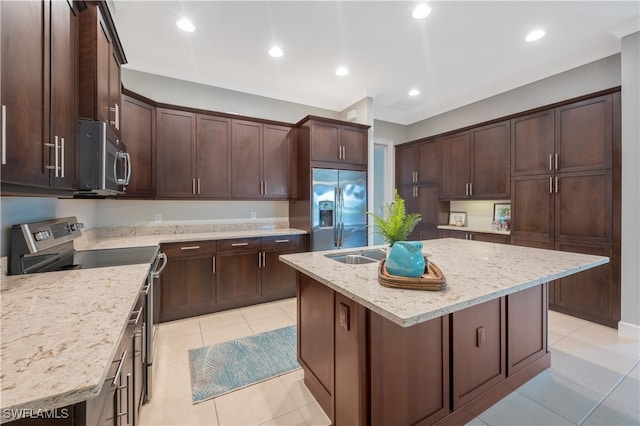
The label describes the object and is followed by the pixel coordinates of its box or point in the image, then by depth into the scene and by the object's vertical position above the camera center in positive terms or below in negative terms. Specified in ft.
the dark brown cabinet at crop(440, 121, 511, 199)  12.17 +2.43
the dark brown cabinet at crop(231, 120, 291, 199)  12.14 +2.50
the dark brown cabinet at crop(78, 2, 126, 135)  5.45 +3.25
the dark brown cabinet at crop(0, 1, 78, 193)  3.17 +1.67
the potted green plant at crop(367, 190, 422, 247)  5.94 -0.28
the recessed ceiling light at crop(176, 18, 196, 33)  8.59 +6.24
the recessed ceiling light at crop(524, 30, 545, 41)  9.20 +6.27
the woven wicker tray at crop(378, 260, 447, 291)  3.99 -1.08
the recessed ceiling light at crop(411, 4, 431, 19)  8.01 +6.23
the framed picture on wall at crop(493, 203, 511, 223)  12.91 -0.03
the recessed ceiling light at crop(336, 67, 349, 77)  11.75 +6.38
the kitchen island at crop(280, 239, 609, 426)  4.16 -2.40
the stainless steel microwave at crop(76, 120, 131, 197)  5.36 +1.18
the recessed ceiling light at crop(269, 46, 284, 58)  10.10 +6.28
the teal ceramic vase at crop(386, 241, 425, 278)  4.19 -0.80
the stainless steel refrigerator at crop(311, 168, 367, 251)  12.37 +0.13
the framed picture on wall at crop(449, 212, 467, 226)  15.03 -0.39
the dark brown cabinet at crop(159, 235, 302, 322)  9.89 -2.62
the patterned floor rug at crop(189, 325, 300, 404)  6.49 -4.23
